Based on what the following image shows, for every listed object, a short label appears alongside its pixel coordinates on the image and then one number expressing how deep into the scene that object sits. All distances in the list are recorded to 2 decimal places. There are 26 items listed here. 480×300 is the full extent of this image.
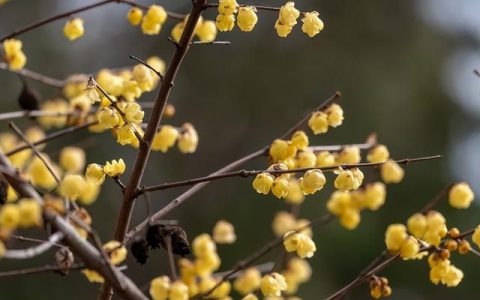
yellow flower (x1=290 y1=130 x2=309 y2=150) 1.65
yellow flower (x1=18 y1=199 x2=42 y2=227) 1.44
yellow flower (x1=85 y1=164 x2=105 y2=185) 1.59
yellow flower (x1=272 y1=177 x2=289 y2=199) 1.58
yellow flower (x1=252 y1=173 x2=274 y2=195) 1.58
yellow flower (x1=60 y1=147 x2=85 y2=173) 1.57
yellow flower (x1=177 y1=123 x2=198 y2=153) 1.72
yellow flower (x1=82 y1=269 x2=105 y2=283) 1.52
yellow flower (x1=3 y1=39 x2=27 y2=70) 1.74
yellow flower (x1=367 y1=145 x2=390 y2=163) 1.70
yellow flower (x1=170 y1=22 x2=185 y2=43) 1.71
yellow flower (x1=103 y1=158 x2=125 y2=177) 1.60
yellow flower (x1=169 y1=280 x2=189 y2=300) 1.51
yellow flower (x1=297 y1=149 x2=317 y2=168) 1.66
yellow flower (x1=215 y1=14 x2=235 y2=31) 1.60
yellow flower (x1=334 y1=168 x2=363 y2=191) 1.57
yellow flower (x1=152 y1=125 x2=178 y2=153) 1.71
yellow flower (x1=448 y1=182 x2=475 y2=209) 1.63
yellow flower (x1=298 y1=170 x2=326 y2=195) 1.57
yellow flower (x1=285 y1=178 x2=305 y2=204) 1.76
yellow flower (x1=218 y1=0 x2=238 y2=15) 1.59
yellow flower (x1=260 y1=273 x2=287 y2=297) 1.59
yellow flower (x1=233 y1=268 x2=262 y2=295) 1.71
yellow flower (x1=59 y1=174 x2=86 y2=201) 1.50
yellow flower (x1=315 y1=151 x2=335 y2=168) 1.67
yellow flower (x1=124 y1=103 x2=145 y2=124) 1.59
